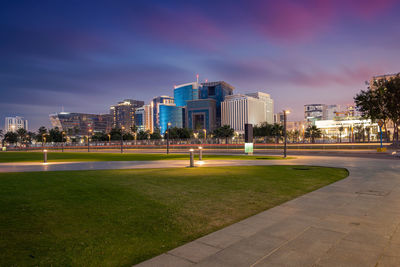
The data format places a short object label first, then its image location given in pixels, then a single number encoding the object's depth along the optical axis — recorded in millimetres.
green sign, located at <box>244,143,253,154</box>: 39031
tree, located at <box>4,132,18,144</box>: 167875
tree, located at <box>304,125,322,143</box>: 132312
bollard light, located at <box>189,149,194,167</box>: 19375
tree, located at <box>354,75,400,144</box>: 42000
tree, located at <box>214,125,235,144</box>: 137200
